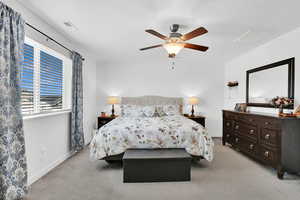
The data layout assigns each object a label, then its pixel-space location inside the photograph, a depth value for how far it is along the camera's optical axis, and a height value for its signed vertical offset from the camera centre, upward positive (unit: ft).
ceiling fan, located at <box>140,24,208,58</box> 6.28 +3.00
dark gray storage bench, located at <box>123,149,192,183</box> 6.23 -3.34
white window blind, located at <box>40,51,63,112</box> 7.26 +0.99
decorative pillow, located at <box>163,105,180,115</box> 12.01 -0.99
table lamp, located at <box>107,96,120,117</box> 12.68 -0.11
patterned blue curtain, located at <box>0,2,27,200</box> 4.52 -0.47
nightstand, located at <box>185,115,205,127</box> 12.80 -1.91
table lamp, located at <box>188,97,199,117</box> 13.00 -0.12
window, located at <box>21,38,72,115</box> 6.30 +1.06
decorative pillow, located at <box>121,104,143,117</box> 11.53 -1.06
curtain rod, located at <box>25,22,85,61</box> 5.84 +3.28
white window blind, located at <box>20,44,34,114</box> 6.11 +0.80
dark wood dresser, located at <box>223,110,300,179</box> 6.53 -2.23
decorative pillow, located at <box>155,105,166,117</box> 11.61 -1.06
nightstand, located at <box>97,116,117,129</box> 12.44 -2.05
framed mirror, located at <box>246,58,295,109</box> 7.73 +1.24
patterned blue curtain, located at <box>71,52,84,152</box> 8.91 -0.67
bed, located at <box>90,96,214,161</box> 7.42 -2.31
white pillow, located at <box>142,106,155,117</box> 11.30 -1.04
